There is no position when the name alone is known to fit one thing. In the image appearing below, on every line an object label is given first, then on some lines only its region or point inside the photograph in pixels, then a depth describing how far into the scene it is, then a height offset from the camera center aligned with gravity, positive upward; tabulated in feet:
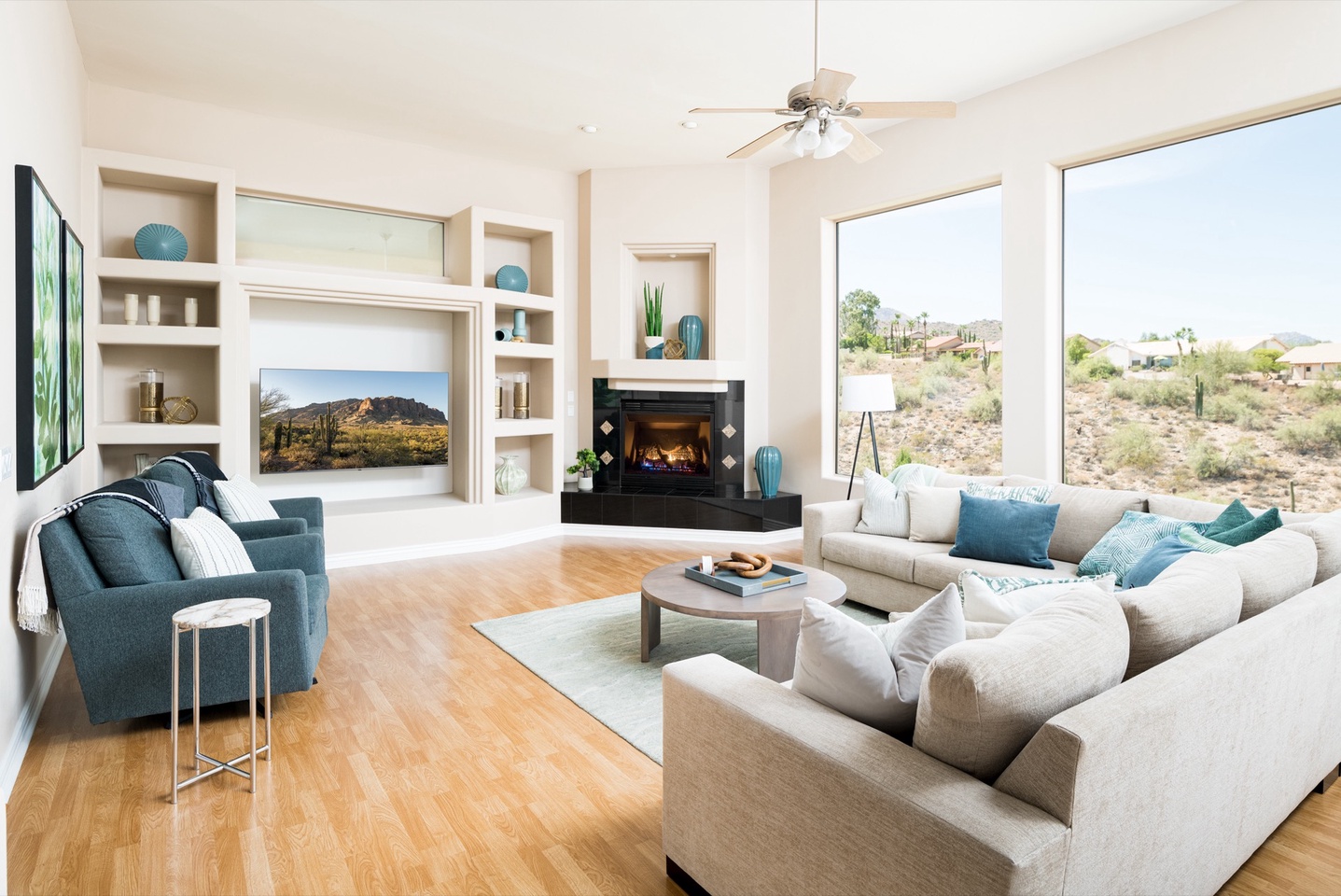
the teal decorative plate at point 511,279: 20.43 +3.85
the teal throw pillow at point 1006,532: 12.13 -1.78
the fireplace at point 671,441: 21.63 -0.55
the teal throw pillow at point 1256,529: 9.18 -1.30
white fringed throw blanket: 8.21 -1.82
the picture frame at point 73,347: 10.99 +1.17
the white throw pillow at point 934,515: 13.64 -1.68
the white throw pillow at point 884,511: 14.29 -1.68
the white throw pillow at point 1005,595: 5.91 -1.38
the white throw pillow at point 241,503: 12.22 -1.32
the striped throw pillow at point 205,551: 9.22 -1.58
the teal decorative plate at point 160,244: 15.40 +3.64
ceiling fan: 9.77 +4.08
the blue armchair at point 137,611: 8.38 -2.13
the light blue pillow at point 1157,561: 8.42 -1.56
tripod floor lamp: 17.04 +0.63
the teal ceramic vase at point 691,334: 21.83 +2.51
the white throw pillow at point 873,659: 5.09 -1.63
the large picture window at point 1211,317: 12.13 +1.83
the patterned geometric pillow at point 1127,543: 10.62 -1.73
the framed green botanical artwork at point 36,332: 8.44 +1.07
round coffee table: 10.02 -2.46
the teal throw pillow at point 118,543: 8.70 -1.40
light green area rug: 9.78 -3.56
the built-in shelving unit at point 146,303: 14.92 +2.48
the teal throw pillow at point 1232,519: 9.77 -1.25
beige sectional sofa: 4.05 -2.17
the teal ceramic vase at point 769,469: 21.11 -1.32
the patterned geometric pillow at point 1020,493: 13.10 -1.24
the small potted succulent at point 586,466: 21.36 -1.23
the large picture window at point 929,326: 17.20 +2.34
